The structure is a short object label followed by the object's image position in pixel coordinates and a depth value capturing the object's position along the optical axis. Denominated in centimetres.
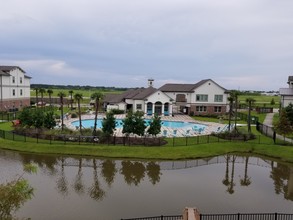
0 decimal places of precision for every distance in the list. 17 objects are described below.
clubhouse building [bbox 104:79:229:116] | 4022
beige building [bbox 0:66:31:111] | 3799
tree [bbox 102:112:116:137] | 2199
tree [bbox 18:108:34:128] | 2420
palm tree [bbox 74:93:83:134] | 2554
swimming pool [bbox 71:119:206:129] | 3173
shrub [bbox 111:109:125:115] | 4060
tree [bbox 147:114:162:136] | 2248
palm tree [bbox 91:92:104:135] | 2389
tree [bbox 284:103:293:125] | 2272
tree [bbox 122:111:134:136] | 2206
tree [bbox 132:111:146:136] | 2215
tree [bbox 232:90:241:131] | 2969
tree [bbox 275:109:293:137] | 2140
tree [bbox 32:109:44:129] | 2406
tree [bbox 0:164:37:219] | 748
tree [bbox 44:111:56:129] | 2455
